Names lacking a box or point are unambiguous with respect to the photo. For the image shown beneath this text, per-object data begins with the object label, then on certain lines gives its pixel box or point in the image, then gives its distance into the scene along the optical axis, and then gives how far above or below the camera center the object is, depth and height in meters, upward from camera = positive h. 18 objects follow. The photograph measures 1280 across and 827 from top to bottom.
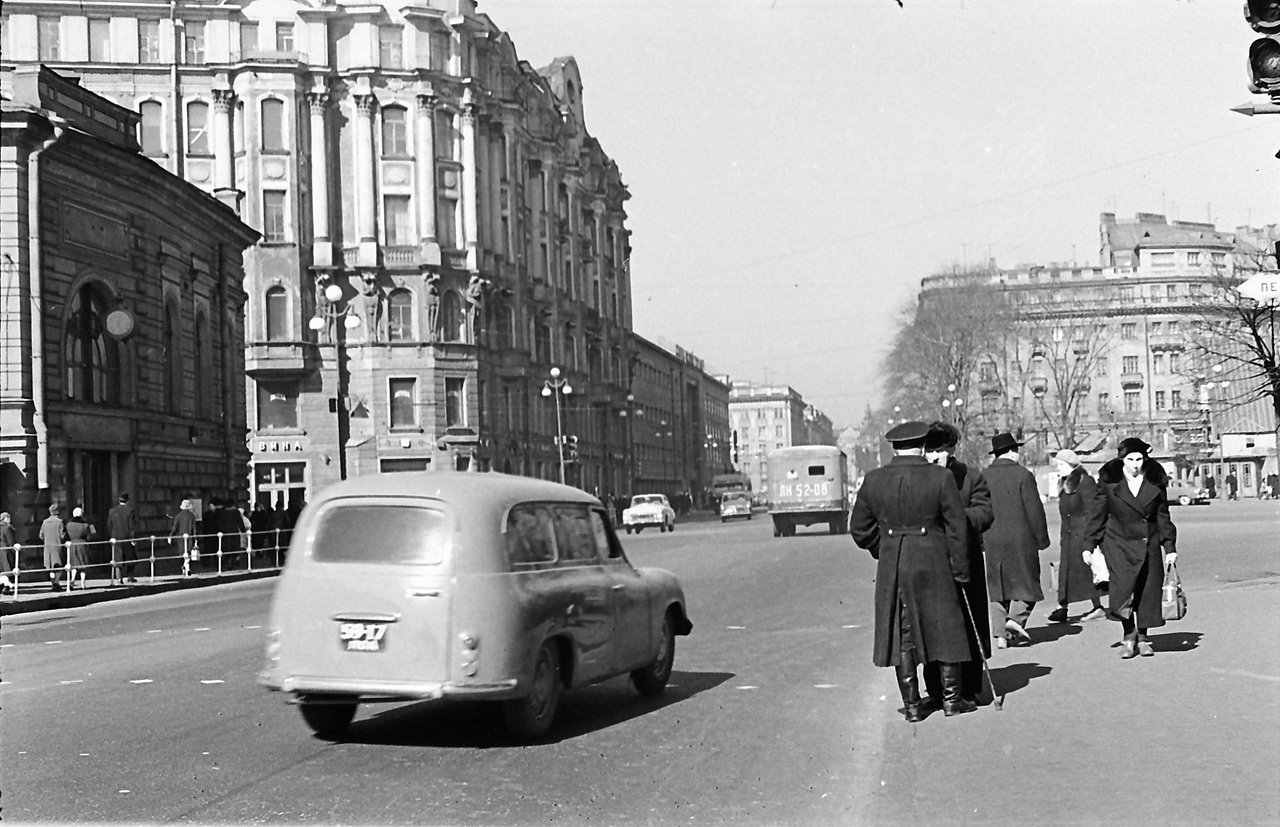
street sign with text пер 10.75 +1.18
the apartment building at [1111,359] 86.06 +6.27
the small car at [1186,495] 83.00 -2.12
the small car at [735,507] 95.69 -2.27
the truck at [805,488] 54.19 -0.69
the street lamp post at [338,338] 66.56 +6.43
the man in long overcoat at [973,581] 10.59 -0.85
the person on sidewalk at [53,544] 29.38 -0.99
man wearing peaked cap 10.11 -0.68
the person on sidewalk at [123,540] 31.08 -1.03
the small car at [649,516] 69.81 -1.96
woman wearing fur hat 13.02 -0.70
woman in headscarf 16.59 -1.05
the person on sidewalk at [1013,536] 14.09 -0.70
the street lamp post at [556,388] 68.84 +4.58
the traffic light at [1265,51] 9.43 +2.50
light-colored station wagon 9.40 -0.78
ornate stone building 67.19 +13.70
